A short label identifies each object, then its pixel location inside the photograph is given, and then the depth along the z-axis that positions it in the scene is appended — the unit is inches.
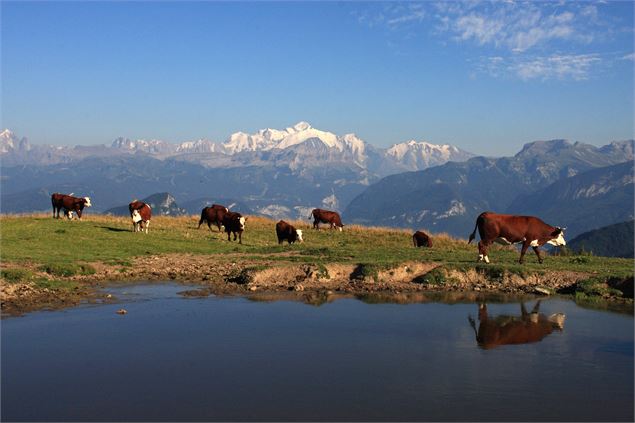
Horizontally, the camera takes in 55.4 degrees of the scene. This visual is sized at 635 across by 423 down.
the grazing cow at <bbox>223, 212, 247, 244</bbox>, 1700.3
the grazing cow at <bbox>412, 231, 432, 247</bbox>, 1874.3
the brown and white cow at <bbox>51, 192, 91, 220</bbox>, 1882.4
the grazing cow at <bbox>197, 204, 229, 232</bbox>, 1925.4
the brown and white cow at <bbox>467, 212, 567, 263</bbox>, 1211.9
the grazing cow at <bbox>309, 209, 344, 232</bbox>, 2272.4
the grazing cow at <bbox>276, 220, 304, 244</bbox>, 1710.8
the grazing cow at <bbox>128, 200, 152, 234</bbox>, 1697.8
